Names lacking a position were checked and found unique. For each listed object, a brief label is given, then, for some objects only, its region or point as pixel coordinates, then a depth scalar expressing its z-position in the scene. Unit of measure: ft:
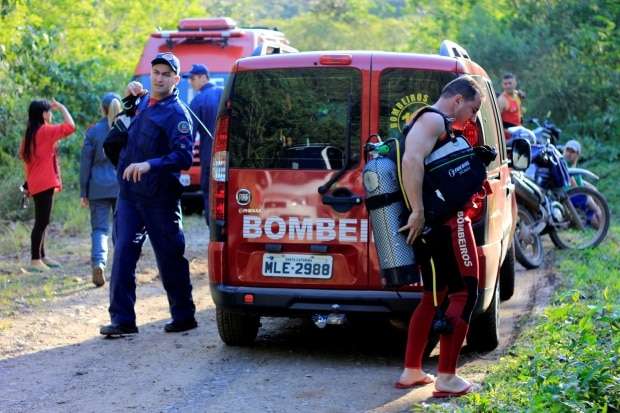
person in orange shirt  51.01
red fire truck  52.54
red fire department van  23.29
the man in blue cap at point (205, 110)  36.55
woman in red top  37.29
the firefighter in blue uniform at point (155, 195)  26.50
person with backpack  20.06
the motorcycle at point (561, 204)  39.83
